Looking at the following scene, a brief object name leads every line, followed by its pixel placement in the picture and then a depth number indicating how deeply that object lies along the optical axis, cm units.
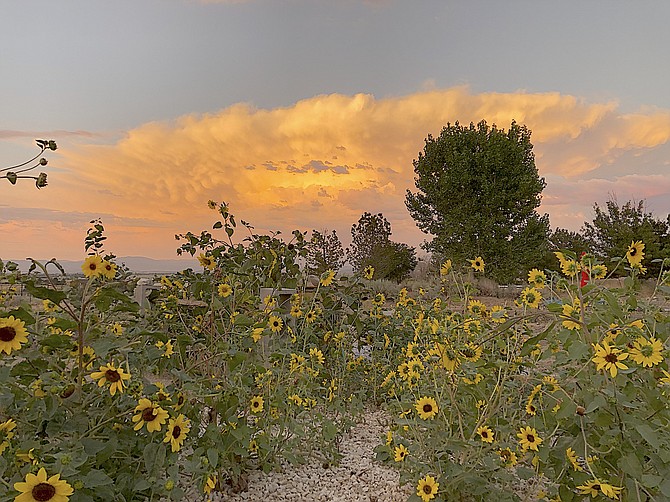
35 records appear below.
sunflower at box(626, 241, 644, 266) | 163
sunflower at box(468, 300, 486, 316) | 223
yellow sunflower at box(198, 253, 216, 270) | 209
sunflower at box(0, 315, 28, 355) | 115
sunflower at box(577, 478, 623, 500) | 130
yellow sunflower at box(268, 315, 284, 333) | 221
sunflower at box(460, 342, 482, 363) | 173
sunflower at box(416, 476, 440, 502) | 167
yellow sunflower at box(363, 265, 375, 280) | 310
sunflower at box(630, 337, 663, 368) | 135
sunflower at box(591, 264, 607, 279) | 176
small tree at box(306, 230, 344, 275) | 1770
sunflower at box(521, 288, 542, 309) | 184
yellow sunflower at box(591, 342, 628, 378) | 132
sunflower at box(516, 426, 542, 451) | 159
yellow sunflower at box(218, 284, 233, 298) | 199
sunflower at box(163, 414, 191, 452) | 132
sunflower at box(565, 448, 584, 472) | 153
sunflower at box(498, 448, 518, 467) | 173
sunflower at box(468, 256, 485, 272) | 205
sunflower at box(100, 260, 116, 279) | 136
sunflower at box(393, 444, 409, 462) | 185
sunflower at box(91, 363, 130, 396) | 122
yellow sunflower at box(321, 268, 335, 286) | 247
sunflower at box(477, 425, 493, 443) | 169
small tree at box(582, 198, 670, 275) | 1727
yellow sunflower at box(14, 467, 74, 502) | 100
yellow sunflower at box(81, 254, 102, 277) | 135
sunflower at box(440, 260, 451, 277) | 223
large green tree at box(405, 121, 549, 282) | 1764
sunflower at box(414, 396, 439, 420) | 177
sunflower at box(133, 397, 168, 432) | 129
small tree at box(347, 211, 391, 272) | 1991
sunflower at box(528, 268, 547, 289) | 171
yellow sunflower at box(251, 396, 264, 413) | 195
